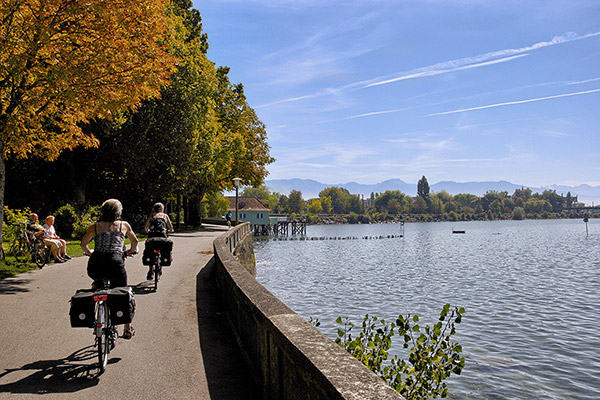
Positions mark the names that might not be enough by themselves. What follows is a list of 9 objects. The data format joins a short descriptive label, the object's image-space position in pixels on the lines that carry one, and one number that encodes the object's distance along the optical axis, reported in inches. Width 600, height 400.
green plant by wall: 303.1
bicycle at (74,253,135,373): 219.1
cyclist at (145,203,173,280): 457.1
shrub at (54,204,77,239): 979.9
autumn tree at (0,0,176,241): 491.5
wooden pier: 3869.1
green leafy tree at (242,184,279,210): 7790.4
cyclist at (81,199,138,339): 242.2
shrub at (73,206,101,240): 931.3
